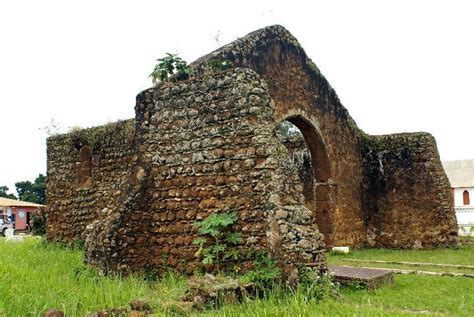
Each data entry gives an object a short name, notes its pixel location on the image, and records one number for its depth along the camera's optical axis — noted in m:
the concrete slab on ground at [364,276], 7.24
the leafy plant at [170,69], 8.11
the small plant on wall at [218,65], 8.33
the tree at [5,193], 48.85
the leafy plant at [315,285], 5.52
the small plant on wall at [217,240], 6.55
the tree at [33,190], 44.69
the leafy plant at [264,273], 5.74
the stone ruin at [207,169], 6.50
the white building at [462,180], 40.62
